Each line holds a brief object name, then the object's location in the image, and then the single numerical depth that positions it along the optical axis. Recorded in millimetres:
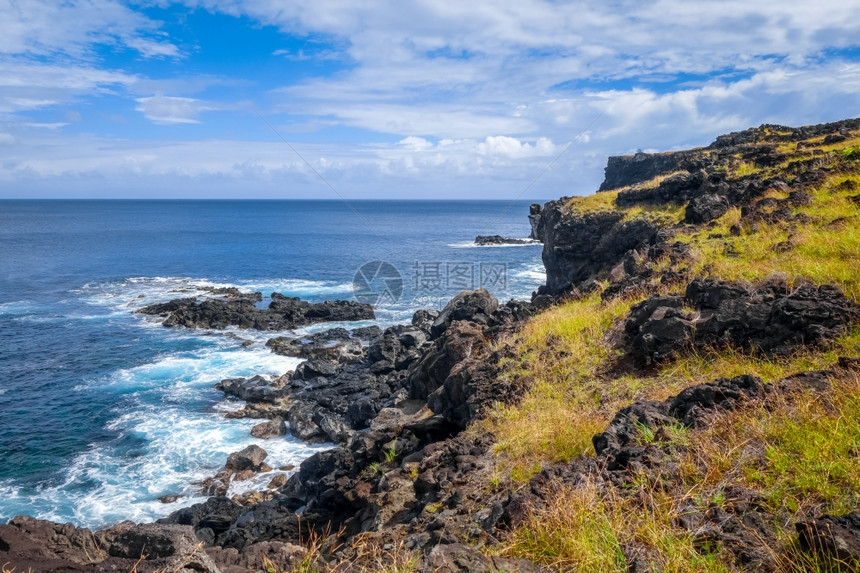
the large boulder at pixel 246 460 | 19516
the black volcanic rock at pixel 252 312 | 41125
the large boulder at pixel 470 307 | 26916
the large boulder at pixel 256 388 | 26422
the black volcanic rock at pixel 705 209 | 20241
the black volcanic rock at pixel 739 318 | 8656
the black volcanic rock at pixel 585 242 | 26656
